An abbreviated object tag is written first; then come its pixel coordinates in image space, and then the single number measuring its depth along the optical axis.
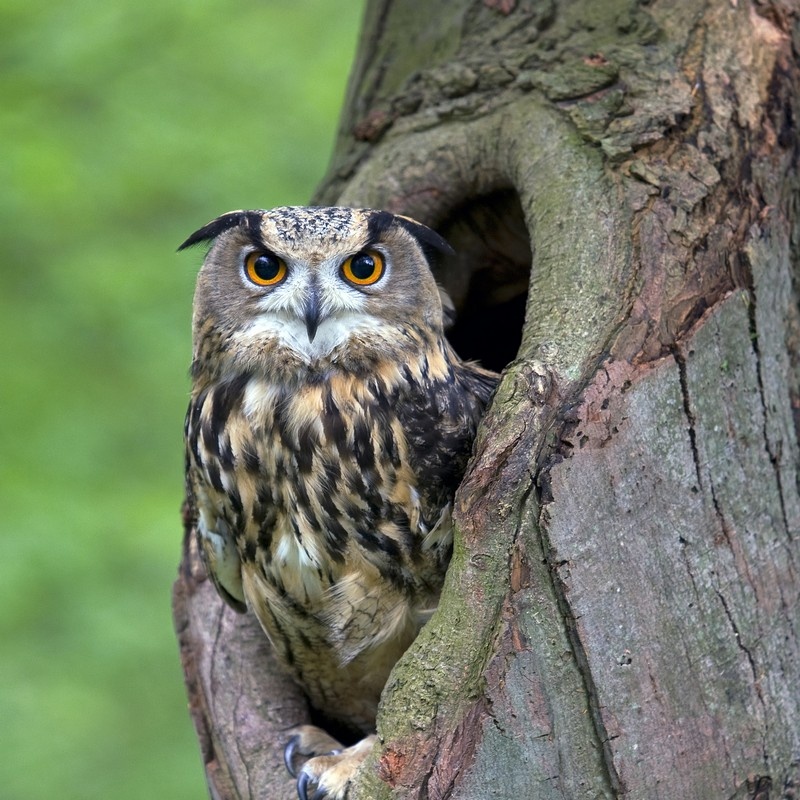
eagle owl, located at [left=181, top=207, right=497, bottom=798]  8.14
